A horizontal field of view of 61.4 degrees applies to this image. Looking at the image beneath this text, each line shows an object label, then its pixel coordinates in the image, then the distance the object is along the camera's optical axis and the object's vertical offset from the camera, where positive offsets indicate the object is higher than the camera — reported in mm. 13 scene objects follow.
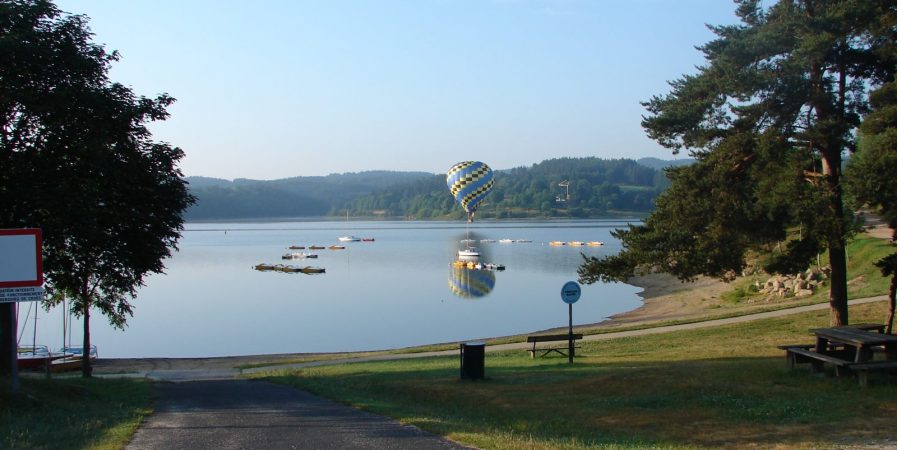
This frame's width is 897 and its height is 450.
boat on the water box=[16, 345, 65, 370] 27872 -5523
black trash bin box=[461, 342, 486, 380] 14570 -2822
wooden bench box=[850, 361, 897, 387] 11125 -2246
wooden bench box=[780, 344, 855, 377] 11805 -2361
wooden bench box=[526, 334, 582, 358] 19744 -3307
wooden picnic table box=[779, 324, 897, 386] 11344 -2234
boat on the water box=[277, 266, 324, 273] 81250 -5821
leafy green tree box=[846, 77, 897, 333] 12867 +886
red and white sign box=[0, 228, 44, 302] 9539 -631
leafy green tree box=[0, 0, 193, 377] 14633 +1156
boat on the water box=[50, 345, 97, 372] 28000 -5606
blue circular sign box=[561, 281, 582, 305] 17312 -1779
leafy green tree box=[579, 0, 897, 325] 14922 +1407
